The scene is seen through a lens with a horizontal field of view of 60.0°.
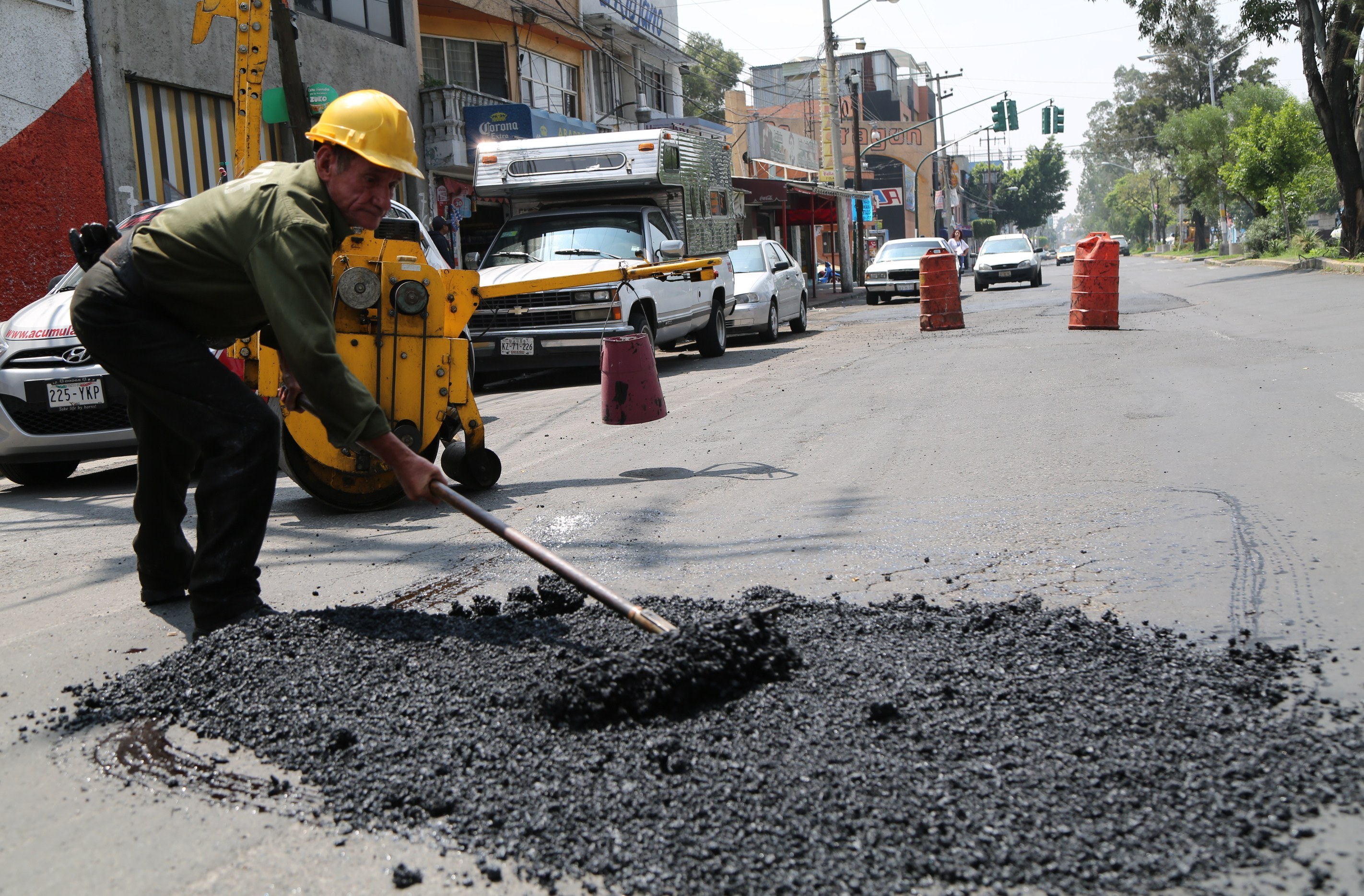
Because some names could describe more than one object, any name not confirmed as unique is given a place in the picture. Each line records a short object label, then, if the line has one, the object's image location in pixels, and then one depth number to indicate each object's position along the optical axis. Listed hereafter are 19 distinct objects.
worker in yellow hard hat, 3.71
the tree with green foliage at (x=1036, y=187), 120.56
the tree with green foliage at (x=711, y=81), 64.56
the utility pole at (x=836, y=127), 39.59
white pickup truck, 13.51
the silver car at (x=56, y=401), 8.02
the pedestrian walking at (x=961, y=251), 48.56
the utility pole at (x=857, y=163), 46.34
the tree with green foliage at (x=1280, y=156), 39.16
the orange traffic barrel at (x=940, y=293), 18.22
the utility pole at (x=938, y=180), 82.45
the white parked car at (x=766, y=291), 18.88
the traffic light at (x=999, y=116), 42.75
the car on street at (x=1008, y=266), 33.50
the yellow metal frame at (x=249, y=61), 12.10
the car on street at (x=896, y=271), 29.50
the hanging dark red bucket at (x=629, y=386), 8.64
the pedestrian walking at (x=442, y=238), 18.34
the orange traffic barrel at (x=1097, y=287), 16.12
